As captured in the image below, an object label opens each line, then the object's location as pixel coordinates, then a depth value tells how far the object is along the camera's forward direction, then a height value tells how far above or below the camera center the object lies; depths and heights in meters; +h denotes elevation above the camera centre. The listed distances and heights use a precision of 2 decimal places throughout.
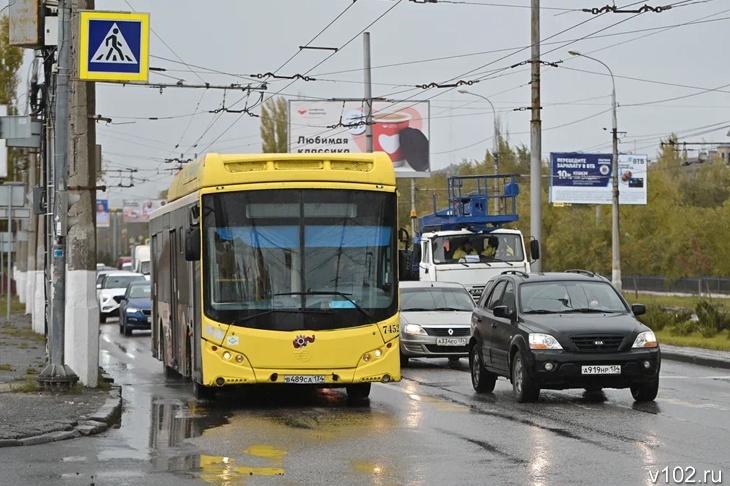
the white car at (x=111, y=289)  47.09 -1.00
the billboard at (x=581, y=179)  73.56 +4.14
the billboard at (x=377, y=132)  64.38 +5.93
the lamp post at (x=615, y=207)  52.22 +1.91
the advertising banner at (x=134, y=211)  147.25 +5.32
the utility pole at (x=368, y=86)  44.97 +5.72
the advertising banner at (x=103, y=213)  129.62 +4.45
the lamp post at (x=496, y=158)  41.09 +4.29
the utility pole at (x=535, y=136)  34.59 +3.05
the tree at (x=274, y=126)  91.31 +8.79
